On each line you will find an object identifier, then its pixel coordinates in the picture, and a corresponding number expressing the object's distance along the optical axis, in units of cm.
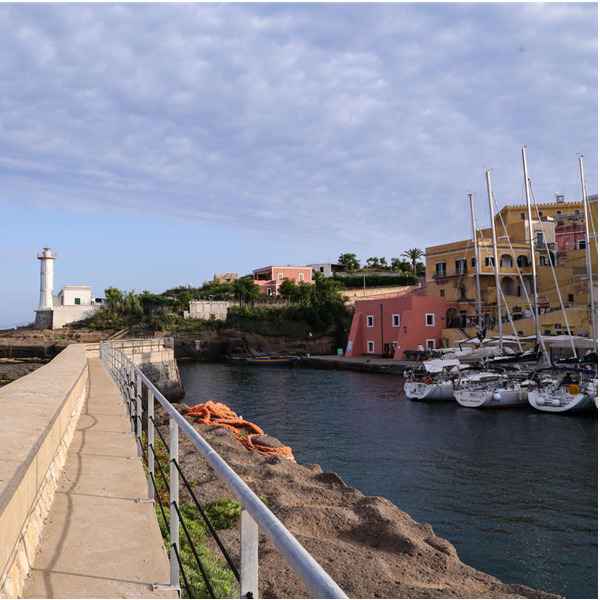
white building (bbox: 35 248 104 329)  7244
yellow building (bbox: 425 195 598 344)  4716
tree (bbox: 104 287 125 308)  7412
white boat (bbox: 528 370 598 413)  2719
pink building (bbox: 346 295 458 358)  5262
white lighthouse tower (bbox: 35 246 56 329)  7276
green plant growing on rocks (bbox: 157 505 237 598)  436
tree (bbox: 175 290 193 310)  7306
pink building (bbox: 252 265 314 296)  8225
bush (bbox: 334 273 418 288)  8300
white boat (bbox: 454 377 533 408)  2964
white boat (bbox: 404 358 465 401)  3234
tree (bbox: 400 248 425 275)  9412
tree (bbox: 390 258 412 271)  9138
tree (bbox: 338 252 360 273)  9450
